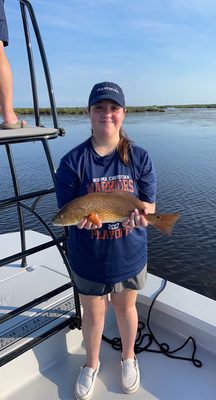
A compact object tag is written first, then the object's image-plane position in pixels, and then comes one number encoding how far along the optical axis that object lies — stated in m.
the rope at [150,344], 2.84
